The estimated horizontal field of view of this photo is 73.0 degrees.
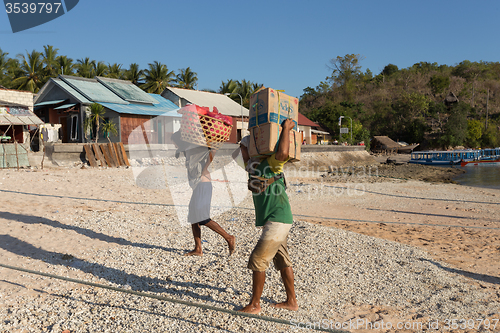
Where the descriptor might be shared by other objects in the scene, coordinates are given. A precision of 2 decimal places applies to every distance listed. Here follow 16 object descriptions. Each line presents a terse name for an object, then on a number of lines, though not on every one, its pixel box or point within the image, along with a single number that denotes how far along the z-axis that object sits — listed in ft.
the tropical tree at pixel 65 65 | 129.95
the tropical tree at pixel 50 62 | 129.62
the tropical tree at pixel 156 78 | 142.10
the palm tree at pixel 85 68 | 134.41
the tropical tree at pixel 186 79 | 156.97
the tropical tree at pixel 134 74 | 145.89
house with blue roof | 79.36
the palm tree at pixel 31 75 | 122.31
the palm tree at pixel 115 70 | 146.30
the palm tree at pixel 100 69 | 137.59
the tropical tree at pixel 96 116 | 75.31
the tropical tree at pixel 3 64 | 126.86
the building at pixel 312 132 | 151.59
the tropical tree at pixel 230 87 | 158.51
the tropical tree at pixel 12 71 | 121.29
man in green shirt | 10.53
